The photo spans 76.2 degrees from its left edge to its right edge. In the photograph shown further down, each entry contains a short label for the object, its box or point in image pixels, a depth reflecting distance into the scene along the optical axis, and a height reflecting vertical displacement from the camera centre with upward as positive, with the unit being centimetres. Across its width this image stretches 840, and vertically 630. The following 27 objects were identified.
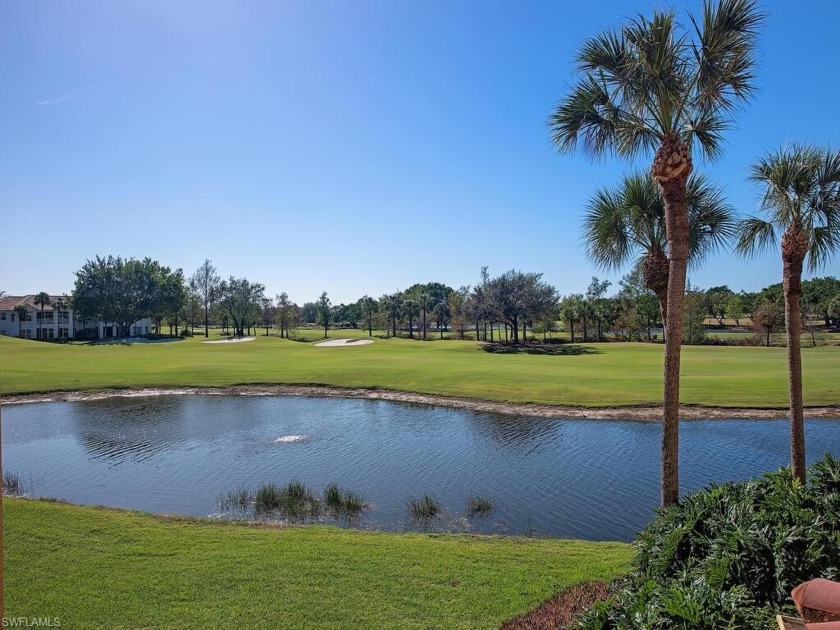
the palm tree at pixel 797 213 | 1033 +223
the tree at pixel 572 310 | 7888 +211
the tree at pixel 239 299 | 9719 +489
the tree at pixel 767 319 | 6353 +48
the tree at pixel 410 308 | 9025 +285
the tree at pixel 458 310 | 8981 +260
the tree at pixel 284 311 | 9775 +267
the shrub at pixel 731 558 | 423 -218
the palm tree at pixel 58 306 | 9178 +359
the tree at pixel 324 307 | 10256 +357
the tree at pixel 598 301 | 7894 +346
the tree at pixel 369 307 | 10775 +372
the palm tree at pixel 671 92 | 830 +386
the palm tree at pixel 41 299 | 9350 +485
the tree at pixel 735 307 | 10050 +306
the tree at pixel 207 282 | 10212 +843
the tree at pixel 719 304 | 10656 +368
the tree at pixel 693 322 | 6638 +16
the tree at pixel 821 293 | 8925 +519
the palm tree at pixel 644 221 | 1155 +228
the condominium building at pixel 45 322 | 8950 +83
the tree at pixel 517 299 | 6831 +328
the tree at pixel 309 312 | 15850 +398
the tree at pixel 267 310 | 10652 +319
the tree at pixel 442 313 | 10551 +231
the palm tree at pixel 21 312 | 8825 +247
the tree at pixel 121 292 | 8631 +576
